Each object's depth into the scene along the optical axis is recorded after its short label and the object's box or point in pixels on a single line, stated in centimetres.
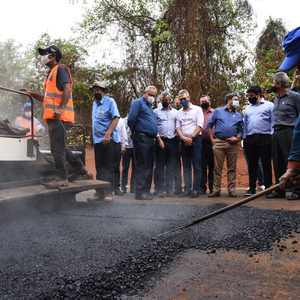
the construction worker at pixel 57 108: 460
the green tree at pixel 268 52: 1123
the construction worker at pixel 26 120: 617
